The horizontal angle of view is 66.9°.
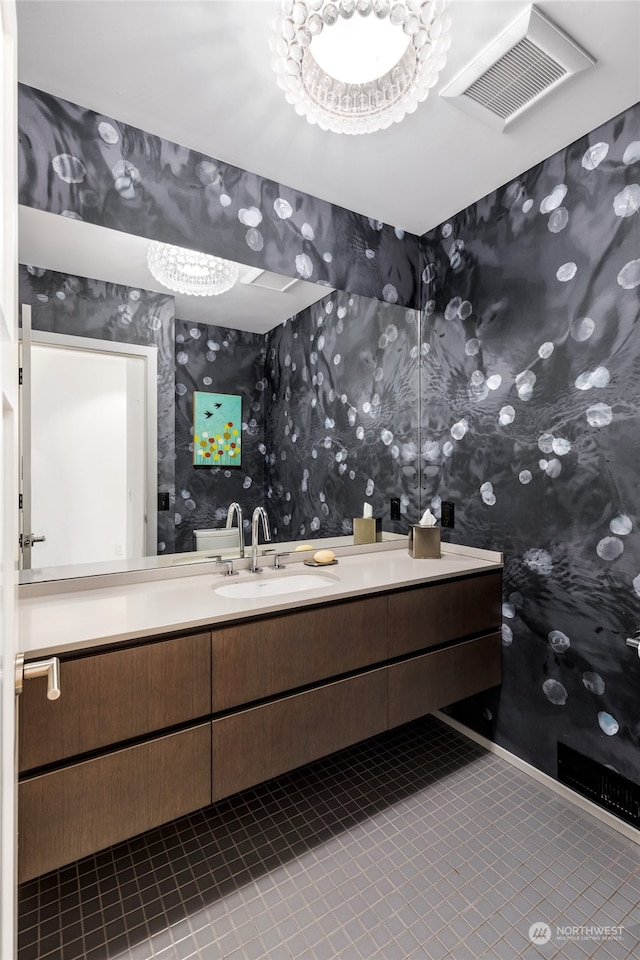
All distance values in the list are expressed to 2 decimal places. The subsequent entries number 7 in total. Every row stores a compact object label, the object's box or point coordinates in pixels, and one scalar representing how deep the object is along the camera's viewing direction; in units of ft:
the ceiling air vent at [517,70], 4.49
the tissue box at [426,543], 7.46
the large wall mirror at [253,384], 5.39
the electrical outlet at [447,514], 7.83
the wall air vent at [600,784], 5.51
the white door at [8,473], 1.78
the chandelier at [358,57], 3.73
